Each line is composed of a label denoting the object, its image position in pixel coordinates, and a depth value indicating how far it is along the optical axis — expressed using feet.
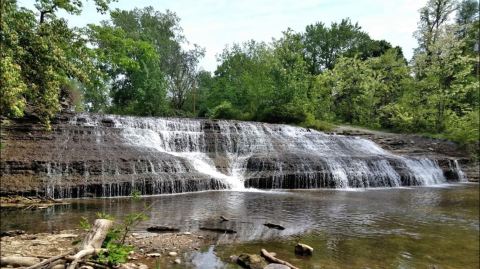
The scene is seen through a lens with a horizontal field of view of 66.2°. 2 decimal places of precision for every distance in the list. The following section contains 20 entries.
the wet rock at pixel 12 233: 23.64
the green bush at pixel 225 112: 119.75
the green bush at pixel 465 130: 86.53
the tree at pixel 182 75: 164.14
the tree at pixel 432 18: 125.29
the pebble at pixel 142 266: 17.95
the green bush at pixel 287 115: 100.99
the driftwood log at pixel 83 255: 14.65
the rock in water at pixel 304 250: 21.68
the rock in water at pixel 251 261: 18.61
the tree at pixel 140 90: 129.39
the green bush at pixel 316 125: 96.27
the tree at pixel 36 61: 20.85
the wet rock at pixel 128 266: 16.79
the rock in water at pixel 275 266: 17.56
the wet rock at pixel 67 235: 23.53
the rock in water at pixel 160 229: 26.11
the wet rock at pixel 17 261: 15.56
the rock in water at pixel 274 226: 28.35
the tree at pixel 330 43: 167.84
